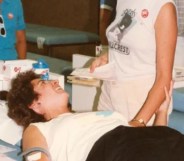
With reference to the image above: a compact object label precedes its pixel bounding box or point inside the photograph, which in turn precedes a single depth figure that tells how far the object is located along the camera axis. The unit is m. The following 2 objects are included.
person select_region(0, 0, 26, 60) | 3.02
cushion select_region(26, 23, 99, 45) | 4.91
